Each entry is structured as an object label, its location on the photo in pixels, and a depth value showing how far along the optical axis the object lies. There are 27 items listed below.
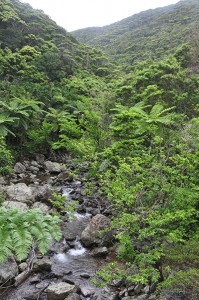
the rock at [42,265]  6.43
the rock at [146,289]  5.28
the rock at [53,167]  14.57
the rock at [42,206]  9.29
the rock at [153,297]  4.56
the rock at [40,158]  16.00
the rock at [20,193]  9.69
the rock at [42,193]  10.23
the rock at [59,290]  5.40
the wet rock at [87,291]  5.66
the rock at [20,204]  8.66
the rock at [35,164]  14.99
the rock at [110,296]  5.44
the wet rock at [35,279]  6.00
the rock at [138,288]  5.43
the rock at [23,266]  6.24
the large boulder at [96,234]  7.62
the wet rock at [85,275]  6.30
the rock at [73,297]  5.32
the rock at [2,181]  11.03
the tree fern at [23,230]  2.19
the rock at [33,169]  14.10
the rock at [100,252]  7.19
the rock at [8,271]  5.64
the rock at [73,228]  8.13
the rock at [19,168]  13.45
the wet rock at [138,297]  5.05
